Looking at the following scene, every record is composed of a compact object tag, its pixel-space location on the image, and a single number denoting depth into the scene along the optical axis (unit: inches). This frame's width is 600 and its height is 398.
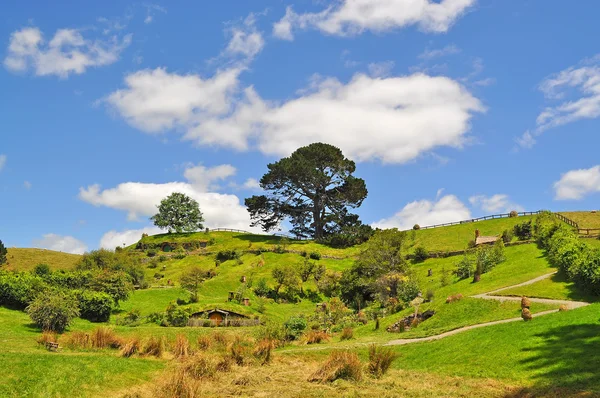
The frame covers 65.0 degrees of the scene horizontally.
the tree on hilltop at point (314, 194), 4301.2
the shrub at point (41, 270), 2717.0
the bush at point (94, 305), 1754.4
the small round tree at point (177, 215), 4877.0
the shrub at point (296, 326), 1523.1
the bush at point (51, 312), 1330.8
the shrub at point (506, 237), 2847.0
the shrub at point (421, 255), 3166.8
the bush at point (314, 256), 3526.1
